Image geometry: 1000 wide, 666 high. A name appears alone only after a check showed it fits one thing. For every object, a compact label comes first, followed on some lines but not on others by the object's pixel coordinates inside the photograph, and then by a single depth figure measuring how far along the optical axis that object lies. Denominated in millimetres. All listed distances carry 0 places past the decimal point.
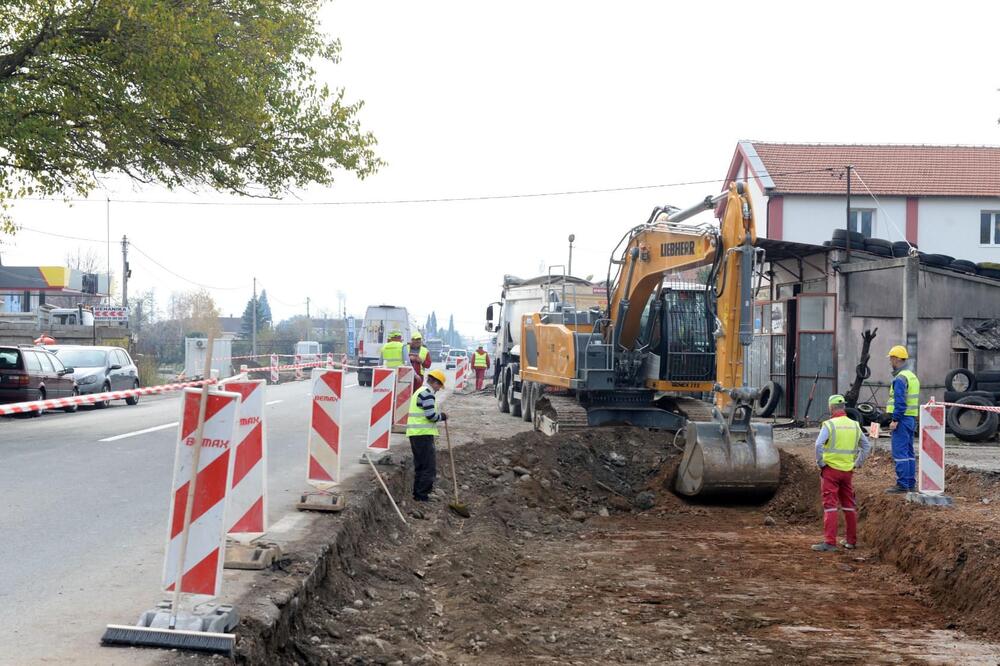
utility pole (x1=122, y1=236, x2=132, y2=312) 47375
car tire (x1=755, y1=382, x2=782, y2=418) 23562
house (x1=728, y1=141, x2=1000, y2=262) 37250
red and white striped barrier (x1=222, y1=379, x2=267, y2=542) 7312
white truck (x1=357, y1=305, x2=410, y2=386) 41875
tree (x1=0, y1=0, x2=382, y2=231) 15859
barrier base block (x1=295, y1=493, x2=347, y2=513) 9383
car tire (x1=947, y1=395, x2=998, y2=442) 18875
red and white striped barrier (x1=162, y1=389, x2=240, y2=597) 5293
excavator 12547
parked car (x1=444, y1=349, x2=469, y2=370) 82469
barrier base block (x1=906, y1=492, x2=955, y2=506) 11367
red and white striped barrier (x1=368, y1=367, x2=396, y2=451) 12891
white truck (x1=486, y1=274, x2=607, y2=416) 23750
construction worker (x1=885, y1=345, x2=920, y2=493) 11750
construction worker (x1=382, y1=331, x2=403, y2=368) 17547
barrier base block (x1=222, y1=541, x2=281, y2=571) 6945
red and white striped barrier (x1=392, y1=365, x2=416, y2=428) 16625
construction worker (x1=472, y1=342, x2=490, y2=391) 38781
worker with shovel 11023
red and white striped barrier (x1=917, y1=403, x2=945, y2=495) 11617
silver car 25797
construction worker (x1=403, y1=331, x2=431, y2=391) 18594
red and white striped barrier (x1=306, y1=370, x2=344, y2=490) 9602
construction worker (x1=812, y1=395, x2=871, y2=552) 10461
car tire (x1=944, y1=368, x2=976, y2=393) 20266
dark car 20906
